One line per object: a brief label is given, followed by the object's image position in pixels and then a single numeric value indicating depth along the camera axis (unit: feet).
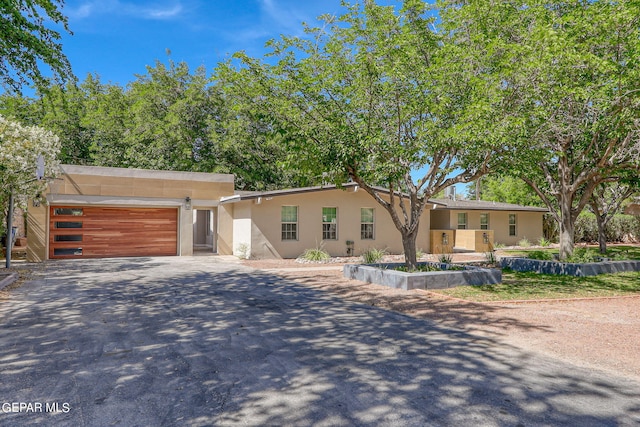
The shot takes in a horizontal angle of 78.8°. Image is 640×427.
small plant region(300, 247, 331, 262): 57.72
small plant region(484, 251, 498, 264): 51.48
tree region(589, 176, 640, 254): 64.08
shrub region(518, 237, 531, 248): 86.08
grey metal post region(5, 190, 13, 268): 43.60
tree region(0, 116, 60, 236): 44.06
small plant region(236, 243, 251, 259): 59.41
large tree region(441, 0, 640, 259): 32.09
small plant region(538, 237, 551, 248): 85.99
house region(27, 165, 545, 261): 57.31
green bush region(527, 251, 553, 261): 49.48
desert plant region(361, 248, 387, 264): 48.24
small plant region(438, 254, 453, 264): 43.74
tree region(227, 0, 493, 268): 33.53
